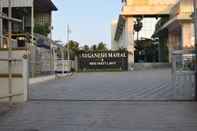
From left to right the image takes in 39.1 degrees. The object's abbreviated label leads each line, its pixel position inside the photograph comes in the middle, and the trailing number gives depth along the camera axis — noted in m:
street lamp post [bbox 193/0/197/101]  8.86
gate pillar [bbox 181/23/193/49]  26.34
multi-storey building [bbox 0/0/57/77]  14.05
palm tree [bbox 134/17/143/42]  33.34
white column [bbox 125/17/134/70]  29.94
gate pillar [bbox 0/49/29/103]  8.61
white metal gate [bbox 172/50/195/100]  8.87
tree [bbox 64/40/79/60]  26.26
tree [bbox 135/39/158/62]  33.76
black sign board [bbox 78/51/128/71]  25.96
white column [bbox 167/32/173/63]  30.90
